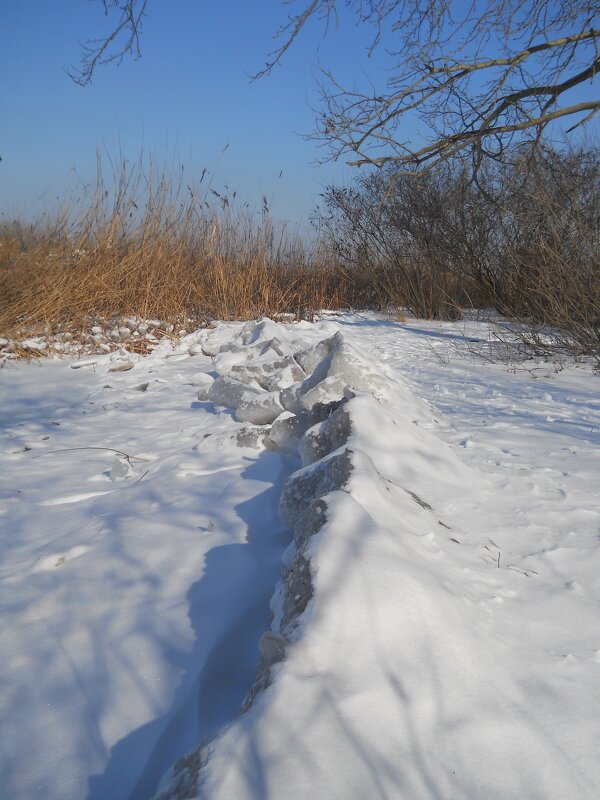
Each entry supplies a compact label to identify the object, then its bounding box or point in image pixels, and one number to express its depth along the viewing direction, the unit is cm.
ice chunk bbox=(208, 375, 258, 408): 323
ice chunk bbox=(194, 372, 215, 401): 392
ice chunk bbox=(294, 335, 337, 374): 336
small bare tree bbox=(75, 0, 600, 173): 500
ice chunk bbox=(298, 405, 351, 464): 206
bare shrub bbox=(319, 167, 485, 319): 784
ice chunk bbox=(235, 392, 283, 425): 289
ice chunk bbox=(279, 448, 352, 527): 162
